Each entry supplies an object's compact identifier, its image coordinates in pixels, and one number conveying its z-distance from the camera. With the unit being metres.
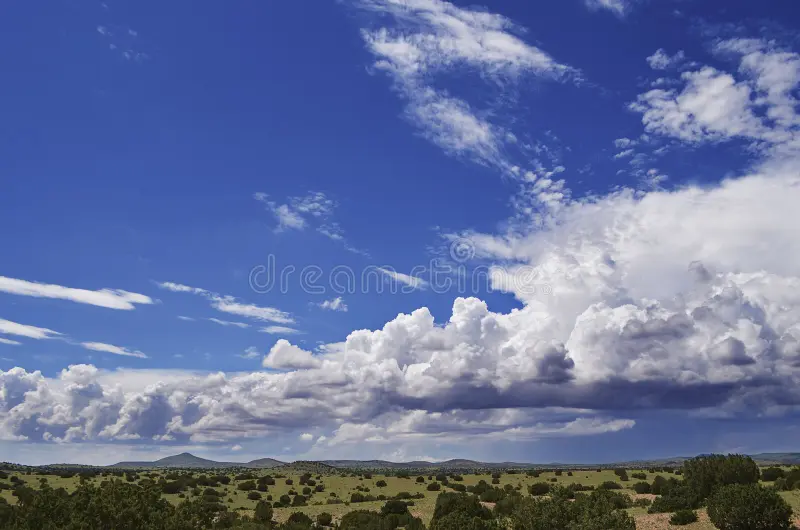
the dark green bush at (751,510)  33.59
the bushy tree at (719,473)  46.00
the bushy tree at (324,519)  53.91
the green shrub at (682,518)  38.06
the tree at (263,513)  57.69
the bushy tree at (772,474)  64.48
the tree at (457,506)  50.62
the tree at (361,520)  46.72
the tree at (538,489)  72.25
